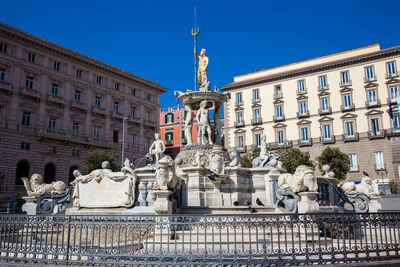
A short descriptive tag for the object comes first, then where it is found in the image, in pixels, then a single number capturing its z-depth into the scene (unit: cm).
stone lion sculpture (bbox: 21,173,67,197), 1315
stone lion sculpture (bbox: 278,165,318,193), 953
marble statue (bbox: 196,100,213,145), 1503
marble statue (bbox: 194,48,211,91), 1615
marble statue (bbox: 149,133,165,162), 1550
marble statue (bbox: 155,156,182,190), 875
